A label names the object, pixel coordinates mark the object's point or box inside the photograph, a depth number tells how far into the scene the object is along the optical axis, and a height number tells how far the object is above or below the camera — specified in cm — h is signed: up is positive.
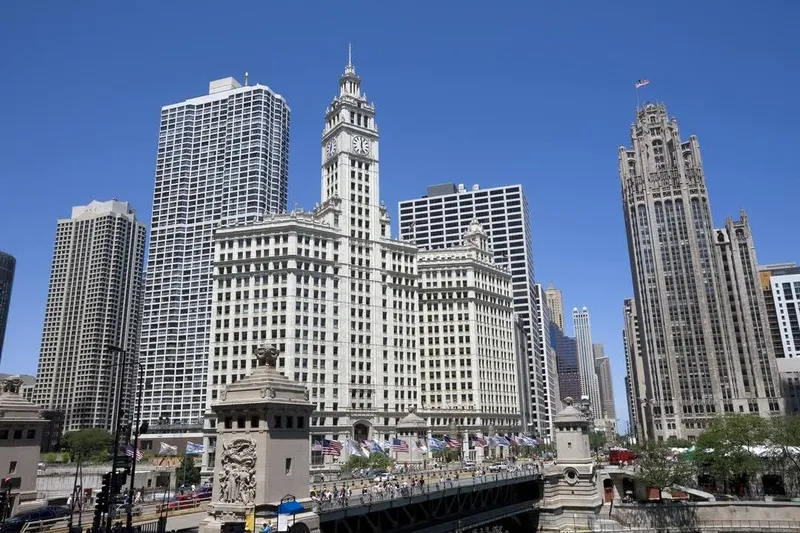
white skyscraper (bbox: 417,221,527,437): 14700 +1853
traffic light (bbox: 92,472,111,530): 3442 -362
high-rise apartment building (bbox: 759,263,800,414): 17950 +1019
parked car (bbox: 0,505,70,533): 4075 -564
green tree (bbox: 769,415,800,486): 9000 -431
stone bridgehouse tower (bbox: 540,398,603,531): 8169 -791
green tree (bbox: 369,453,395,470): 8522 -480
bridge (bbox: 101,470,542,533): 4503 -756
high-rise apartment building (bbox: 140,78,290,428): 19638 +1166
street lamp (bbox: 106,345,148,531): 3575 -12
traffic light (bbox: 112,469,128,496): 3631 -284
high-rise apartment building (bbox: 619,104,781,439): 16662 +3231
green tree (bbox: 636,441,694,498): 8619 -717
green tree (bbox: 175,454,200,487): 9162 -622
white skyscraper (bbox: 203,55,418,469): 12075 +2560
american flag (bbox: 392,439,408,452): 8369 -257
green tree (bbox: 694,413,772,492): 9006 -467
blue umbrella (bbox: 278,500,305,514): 3655 -459
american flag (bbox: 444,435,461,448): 8435 -252
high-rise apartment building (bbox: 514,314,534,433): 18048 +1067
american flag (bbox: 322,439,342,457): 6181 -205
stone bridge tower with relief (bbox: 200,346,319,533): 3666 -127
